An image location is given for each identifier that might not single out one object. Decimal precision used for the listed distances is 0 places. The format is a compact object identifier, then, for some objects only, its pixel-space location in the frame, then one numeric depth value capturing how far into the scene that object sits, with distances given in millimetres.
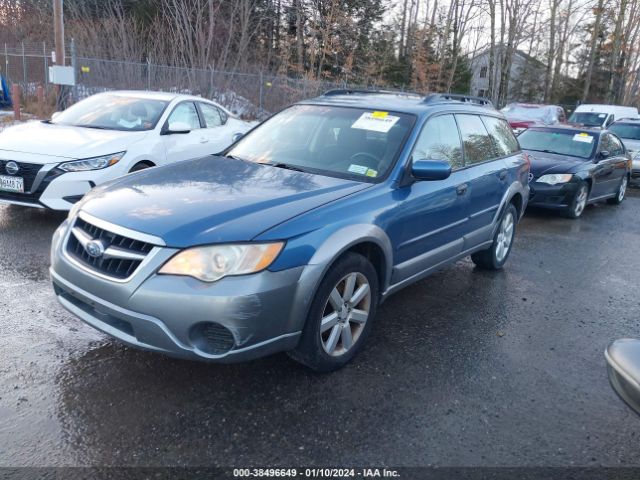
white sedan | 5719
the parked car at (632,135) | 13812
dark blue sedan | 8906
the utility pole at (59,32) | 12656
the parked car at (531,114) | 19078
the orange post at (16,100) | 15242
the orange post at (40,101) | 16953
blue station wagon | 2760
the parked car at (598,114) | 20391
